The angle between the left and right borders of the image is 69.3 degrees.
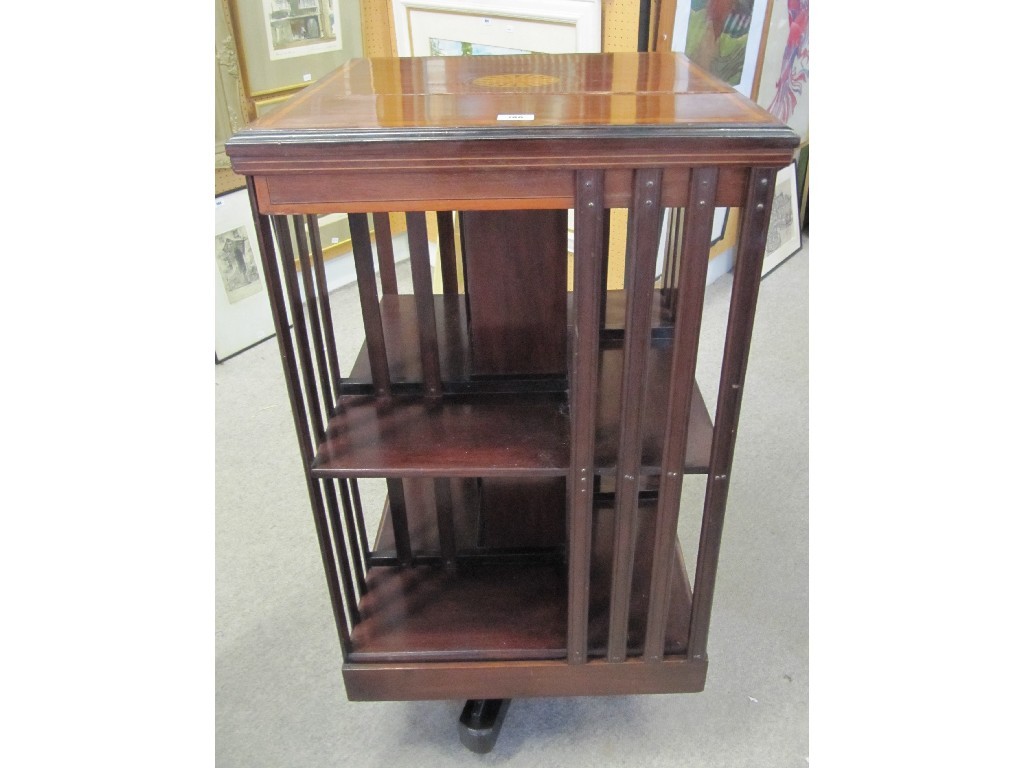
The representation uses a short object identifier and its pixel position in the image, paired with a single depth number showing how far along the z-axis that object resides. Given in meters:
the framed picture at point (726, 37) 2.23
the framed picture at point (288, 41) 2.43
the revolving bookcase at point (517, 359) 0.85
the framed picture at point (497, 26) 2.20
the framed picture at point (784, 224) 3.19
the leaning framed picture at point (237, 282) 2.49
